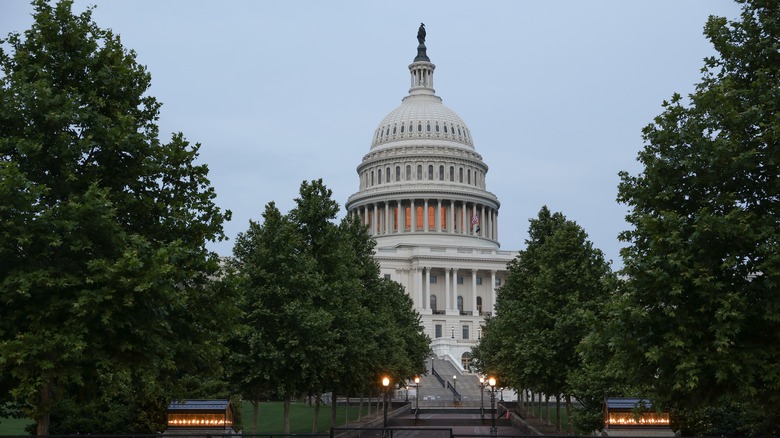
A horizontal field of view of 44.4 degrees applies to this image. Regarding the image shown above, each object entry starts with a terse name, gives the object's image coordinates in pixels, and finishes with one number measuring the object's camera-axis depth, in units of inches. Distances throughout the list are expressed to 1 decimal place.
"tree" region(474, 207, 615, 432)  1620.3
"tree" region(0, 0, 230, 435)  799.1
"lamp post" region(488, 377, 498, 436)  2352.7
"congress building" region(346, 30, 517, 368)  6437.0
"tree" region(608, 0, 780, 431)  774.5
